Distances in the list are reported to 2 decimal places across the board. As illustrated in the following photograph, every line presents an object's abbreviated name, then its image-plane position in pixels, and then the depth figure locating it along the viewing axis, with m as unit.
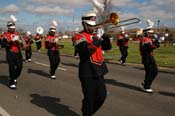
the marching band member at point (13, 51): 6.28
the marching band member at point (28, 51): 11.48
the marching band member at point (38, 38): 16.92
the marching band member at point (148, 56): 5.95
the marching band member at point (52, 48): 7.79
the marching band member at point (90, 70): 3.75
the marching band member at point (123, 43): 11.11
